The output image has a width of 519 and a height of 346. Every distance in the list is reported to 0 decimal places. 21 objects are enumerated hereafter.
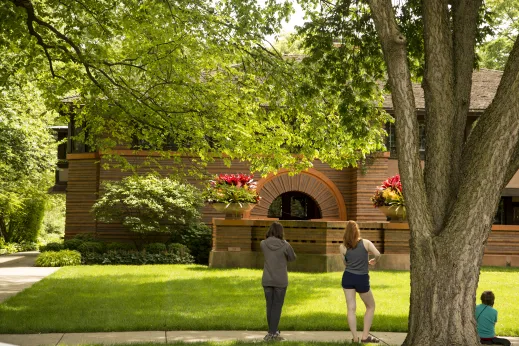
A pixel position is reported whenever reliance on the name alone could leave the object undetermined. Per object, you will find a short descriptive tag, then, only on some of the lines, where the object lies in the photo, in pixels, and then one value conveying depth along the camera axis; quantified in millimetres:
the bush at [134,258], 24062
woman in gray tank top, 9766
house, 27078
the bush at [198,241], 25248
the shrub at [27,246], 38400
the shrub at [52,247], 25922
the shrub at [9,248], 35775
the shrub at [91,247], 24922
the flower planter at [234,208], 20172
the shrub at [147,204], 25047
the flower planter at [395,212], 20078
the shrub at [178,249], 24788
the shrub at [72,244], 25459
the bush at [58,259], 23381
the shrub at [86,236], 26734
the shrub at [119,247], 25438
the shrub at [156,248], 24875
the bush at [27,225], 40094
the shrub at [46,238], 44981
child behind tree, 9170
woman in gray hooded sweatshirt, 10133
